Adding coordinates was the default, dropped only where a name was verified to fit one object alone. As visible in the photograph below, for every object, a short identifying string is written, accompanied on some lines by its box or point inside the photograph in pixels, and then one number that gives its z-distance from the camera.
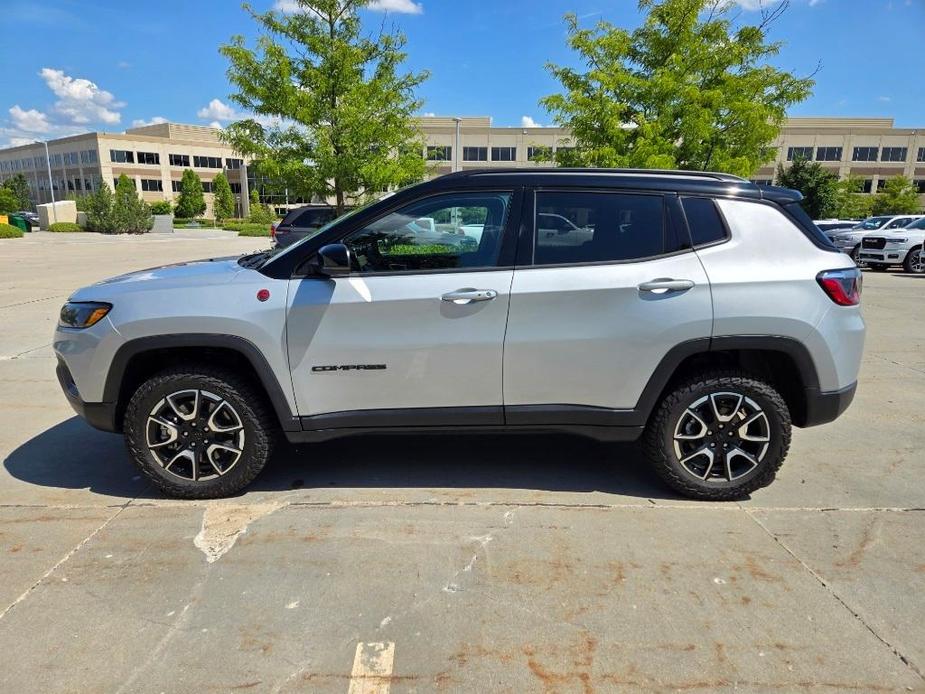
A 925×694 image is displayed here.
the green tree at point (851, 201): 47.00
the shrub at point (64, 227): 42.75
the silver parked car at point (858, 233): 19.25
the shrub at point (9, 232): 34.03
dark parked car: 14.65
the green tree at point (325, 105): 10.95
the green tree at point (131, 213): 42.81
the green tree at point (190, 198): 77.19
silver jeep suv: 3.28
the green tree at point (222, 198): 75.74
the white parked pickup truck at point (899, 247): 17.64
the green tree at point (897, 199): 54.38
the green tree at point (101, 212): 42.88
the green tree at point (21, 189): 76.38
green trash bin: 42.06
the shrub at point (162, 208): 61.31
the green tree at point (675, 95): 12.23
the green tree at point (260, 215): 59.56
